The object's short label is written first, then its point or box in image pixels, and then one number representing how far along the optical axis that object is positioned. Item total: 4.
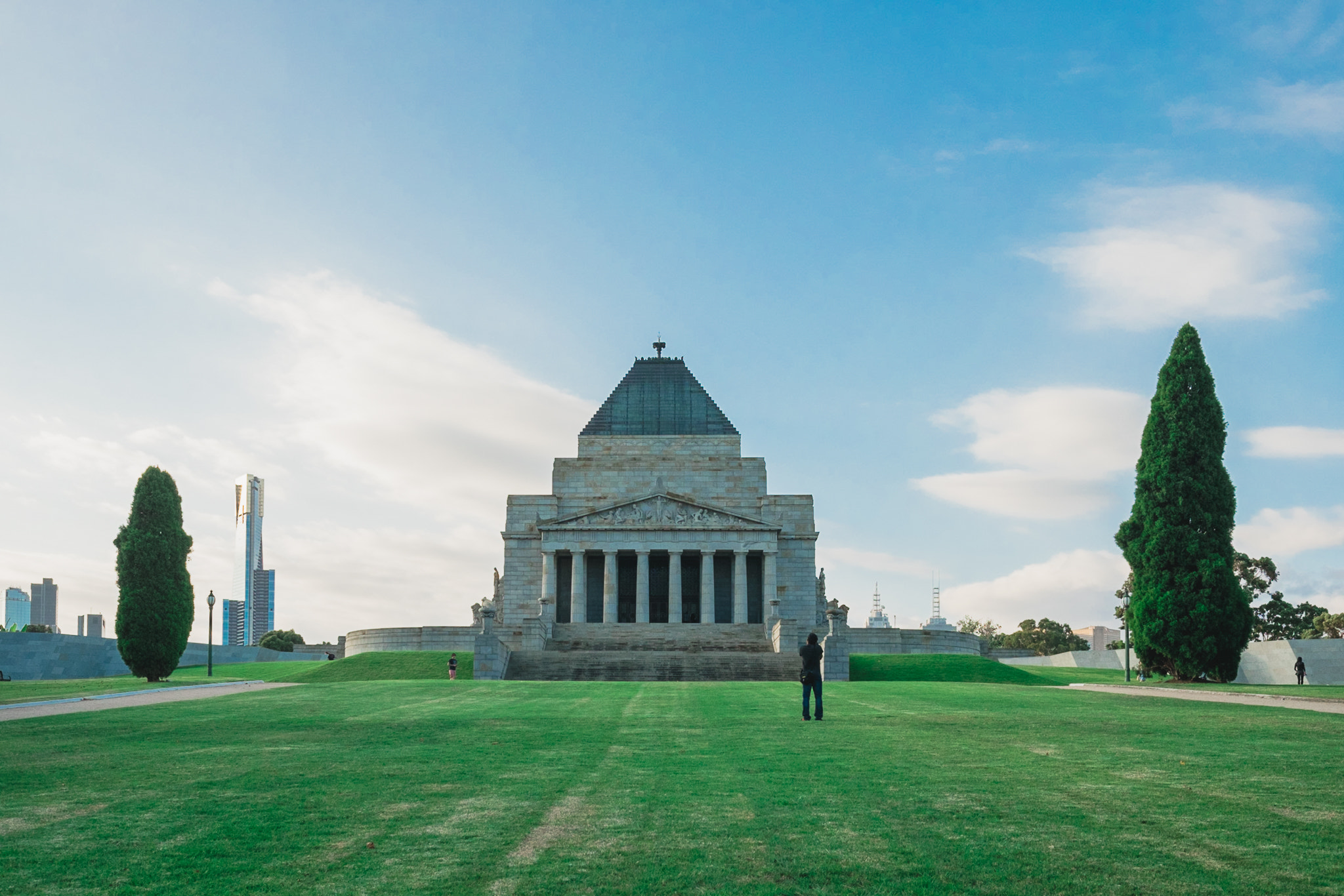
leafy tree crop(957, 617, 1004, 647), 159.40
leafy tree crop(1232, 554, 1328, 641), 82.12
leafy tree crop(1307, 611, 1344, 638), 88.31
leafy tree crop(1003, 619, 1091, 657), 115.00
